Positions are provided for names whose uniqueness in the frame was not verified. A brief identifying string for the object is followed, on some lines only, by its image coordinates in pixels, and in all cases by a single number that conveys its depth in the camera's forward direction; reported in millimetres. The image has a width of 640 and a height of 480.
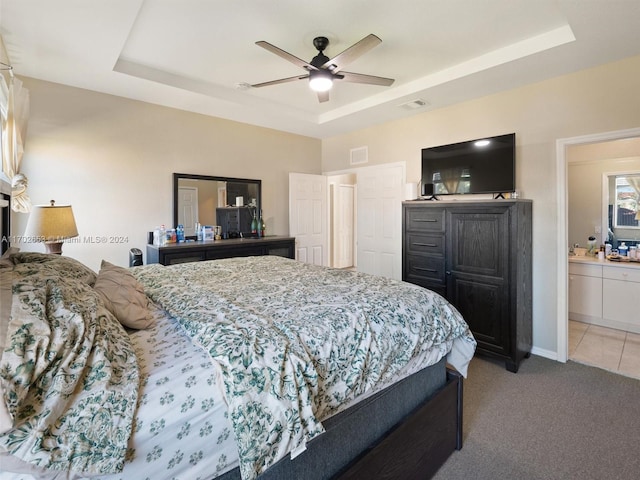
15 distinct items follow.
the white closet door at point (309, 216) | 5074
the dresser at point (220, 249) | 3514
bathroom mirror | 3898
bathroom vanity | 3537
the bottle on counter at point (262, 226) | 4710
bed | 790
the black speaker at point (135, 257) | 3411
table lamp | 2459
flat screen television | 3256
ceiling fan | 2230
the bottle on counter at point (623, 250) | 3863
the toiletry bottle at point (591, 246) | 4133
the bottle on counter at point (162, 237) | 3721
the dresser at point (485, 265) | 2852
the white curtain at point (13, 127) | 1953
